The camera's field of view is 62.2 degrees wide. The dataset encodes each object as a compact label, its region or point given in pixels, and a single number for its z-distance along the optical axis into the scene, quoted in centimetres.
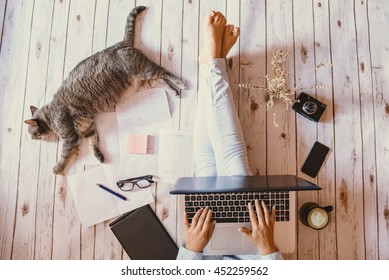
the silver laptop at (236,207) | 123
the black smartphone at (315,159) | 147
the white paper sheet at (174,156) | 150
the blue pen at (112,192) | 149
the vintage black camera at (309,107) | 148
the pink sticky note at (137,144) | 151
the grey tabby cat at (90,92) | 147
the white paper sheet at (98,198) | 150
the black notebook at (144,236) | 144
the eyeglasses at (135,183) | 150
